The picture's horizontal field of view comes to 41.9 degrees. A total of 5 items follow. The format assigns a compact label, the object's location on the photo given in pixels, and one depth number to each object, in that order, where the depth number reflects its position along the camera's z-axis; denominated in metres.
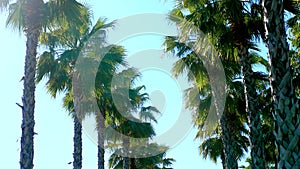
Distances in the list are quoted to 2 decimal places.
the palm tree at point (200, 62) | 11.04
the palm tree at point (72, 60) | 14.70
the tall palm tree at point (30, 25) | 9.89
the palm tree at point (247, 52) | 10.32
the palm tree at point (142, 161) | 25.43
